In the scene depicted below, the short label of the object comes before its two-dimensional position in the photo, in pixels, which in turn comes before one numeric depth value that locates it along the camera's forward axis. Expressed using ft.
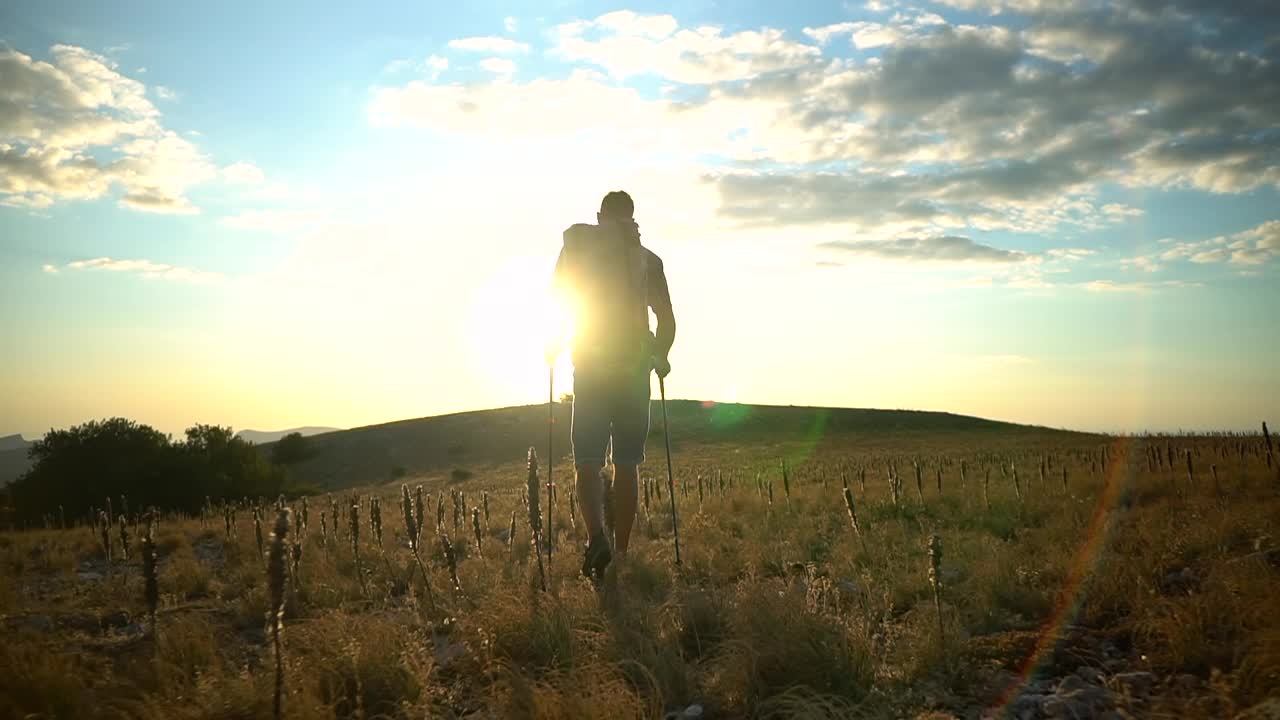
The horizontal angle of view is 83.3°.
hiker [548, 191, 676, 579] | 17.42
